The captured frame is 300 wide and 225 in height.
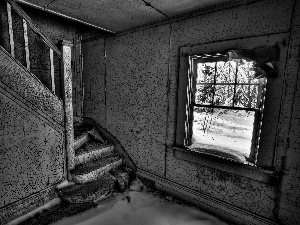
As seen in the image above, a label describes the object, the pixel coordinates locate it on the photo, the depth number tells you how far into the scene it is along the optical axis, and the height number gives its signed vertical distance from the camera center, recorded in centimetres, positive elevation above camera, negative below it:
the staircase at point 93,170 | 307 -162
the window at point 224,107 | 250 -16
